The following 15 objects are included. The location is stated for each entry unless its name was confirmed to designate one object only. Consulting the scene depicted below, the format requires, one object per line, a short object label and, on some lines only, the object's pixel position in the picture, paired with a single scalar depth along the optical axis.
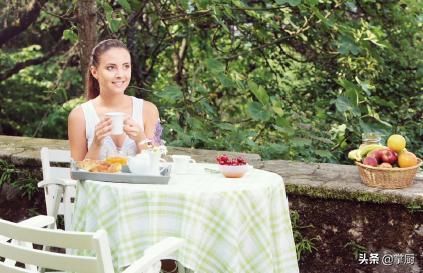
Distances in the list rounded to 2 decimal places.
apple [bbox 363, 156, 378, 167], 3.61
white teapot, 2.87
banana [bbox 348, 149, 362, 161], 3.74
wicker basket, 3.57
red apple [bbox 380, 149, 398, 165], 3.58
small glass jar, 3.84
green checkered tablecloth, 2.68
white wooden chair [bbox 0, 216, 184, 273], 1.97
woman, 3.27
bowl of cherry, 2.94
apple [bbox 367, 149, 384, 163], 3.61
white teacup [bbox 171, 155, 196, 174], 3.10
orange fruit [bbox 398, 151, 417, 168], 3.58
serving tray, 2.81
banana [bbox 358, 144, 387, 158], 3.71
